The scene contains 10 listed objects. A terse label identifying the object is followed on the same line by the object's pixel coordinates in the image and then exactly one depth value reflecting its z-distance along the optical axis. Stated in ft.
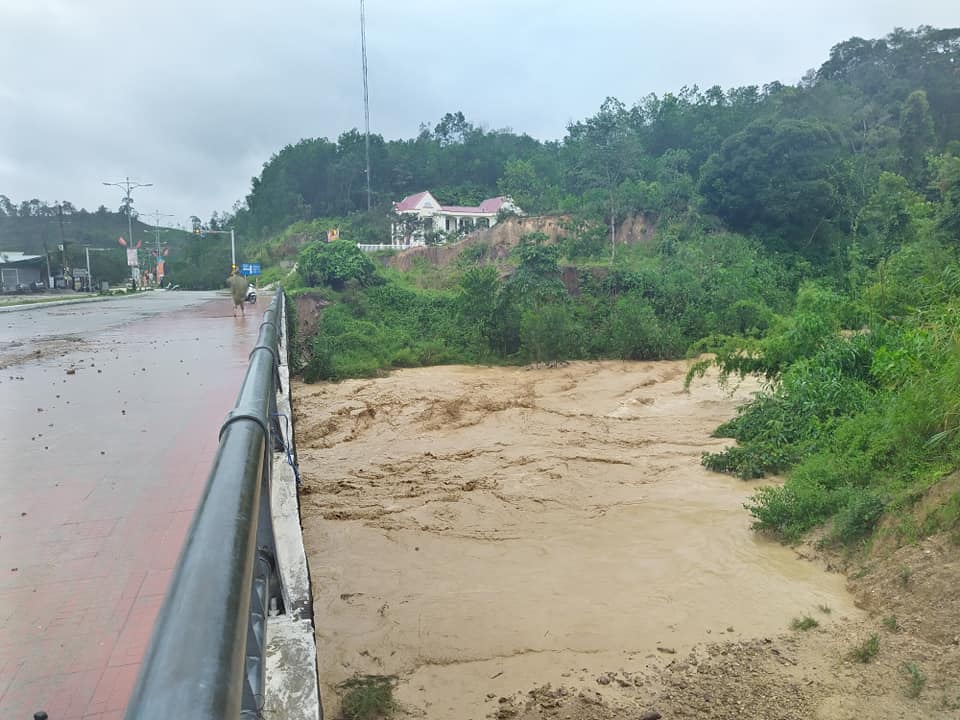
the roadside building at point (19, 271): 153.07
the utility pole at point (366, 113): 166.76
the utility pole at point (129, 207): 138.41
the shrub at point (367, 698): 15.60
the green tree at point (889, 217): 82.58
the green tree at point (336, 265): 98.27
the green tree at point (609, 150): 140.26
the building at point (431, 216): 165.17
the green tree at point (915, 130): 130.82
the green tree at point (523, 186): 150.51
